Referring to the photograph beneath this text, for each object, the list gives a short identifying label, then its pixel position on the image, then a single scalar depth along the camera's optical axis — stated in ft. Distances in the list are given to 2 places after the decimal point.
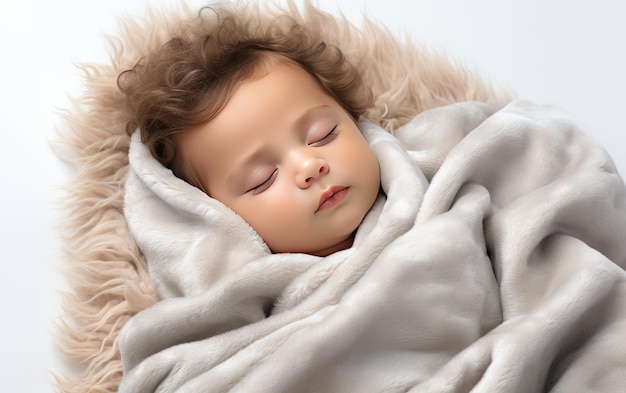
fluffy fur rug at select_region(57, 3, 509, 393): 2.53
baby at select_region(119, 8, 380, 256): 2.47
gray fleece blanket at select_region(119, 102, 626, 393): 2.23
